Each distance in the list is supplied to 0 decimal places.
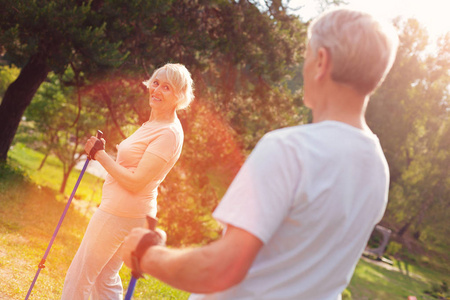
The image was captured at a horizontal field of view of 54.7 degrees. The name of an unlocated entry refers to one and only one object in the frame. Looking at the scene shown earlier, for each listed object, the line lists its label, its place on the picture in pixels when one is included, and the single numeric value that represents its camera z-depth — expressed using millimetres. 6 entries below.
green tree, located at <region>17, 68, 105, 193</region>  16141
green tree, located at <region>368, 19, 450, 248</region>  25906
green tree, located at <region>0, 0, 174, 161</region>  6812
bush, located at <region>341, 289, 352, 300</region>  10819
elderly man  1048
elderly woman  2740
